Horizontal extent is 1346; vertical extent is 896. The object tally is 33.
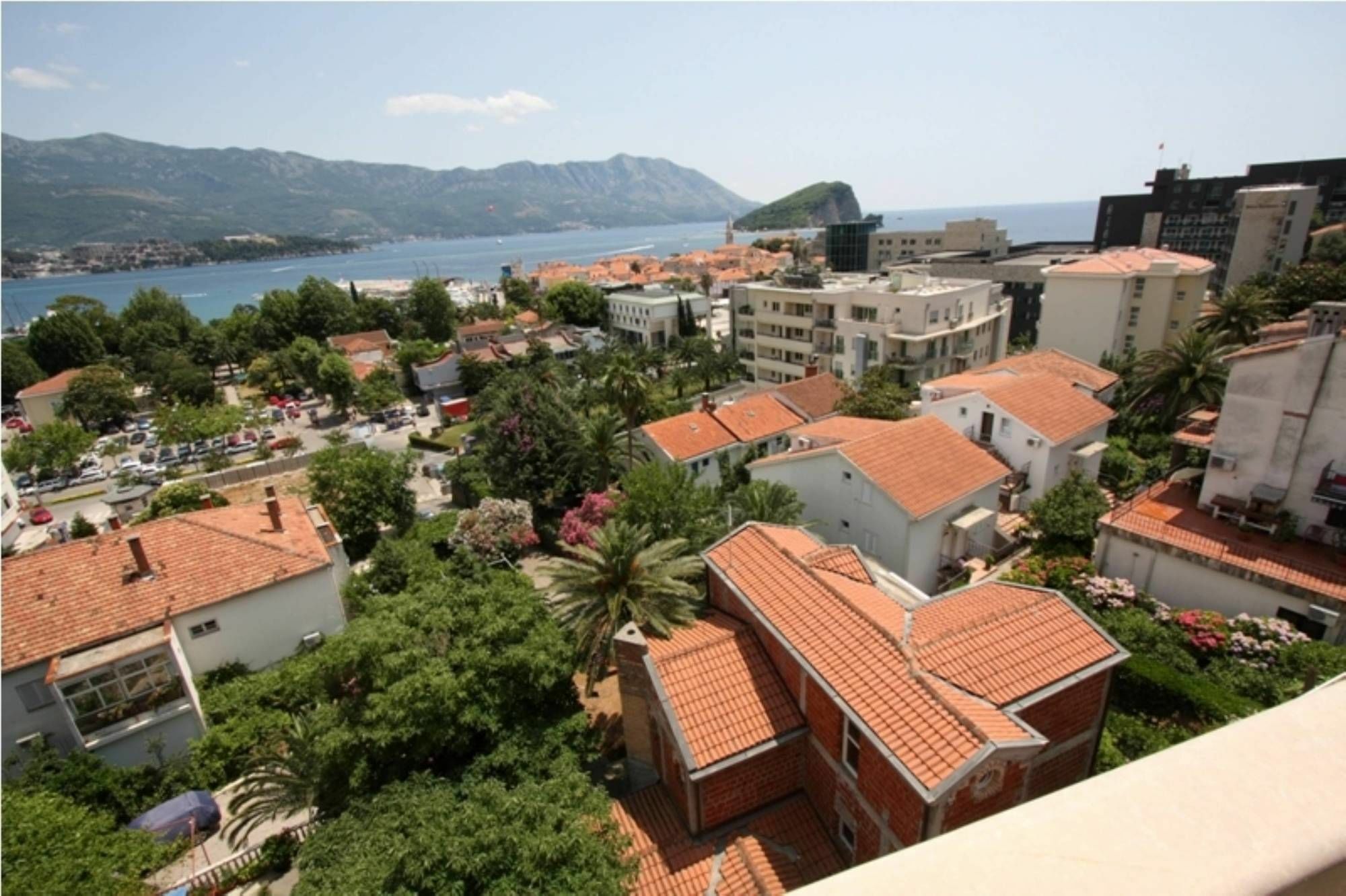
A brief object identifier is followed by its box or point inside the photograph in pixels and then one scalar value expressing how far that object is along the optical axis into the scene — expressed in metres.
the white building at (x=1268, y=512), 20.09
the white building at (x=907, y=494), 25.36
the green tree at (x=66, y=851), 12.77
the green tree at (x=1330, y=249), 53.78
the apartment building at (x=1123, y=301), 46.81
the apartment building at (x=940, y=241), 105.56
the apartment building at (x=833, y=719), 11.50
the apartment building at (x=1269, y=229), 58.38
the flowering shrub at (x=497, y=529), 32.06
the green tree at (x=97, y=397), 64.62
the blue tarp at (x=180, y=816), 17.38
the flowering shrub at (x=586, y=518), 31.90
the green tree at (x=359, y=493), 33.56
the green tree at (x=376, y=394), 66.38
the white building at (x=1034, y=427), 29.92
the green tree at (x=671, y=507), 25.05
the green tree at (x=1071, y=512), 25.38
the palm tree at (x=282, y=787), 16.84
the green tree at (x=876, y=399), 40.16
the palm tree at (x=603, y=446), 36.16
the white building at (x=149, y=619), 19.14
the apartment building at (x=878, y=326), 48.75
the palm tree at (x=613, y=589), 19.11
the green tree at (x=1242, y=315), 37.88
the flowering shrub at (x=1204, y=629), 19.08
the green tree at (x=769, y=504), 25.27
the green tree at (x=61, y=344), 81.56
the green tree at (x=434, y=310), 101.44
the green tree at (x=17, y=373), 71.94
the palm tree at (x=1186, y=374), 33.50
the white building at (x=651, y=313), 85.88
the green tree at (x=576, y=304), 98.31
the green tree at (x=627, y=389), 36.69
